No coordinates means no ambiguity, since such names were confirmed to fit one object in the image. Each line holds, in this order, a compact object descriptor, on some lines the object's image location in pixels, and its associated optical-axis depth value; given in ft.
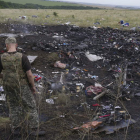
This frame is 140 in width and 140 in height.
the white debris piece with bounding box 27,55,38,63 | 21.74
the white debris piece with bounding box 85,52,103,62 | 24.97
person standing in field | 8.30
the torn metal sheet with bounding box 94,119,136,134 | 10.01
